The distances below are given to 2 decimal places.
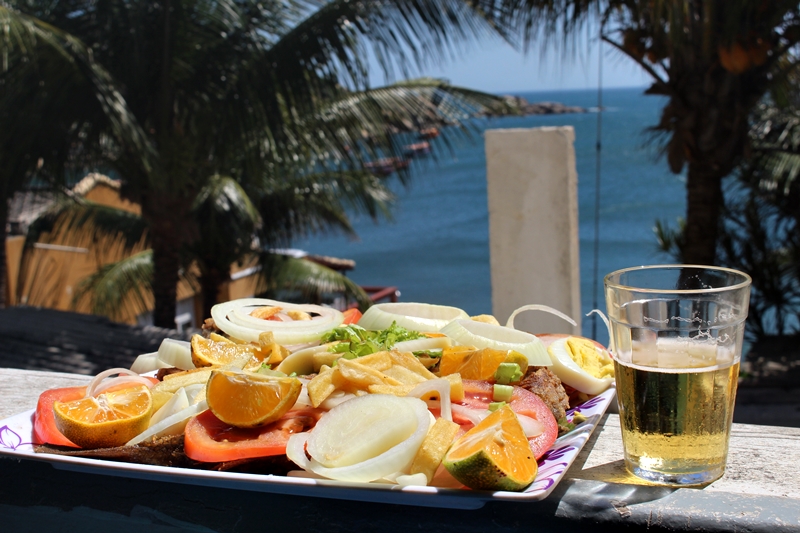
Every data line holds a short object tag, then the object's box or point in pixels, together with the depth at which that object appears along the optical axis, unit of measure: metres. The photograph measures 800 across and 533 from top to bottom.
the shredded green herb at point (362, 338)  0.56
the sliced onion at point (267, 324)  0.61
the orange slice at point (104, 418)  0.51
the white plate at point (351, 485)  0.43
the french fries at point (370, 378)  0.51
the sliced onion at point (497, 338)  0.56
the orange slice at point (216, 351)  0.59
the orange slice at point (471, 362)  0.55
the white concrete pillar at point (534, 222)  3.39
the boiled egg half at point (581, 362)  0.57
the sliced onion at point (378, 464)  0.44
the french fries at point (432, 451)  0.45
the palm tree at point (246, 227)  9.22
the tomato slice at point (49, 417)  0.53
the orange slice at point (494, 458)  0.42
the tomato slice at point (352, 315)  0.69
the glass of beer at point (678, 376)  0.47
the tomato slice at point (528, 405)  0.48
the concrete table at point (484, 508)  0.43
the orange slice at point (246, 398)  0.49
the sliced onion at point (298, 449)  0.46
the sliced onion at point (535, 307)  0.60
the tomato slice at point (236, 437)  0.47
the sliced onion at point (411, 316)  0.63
